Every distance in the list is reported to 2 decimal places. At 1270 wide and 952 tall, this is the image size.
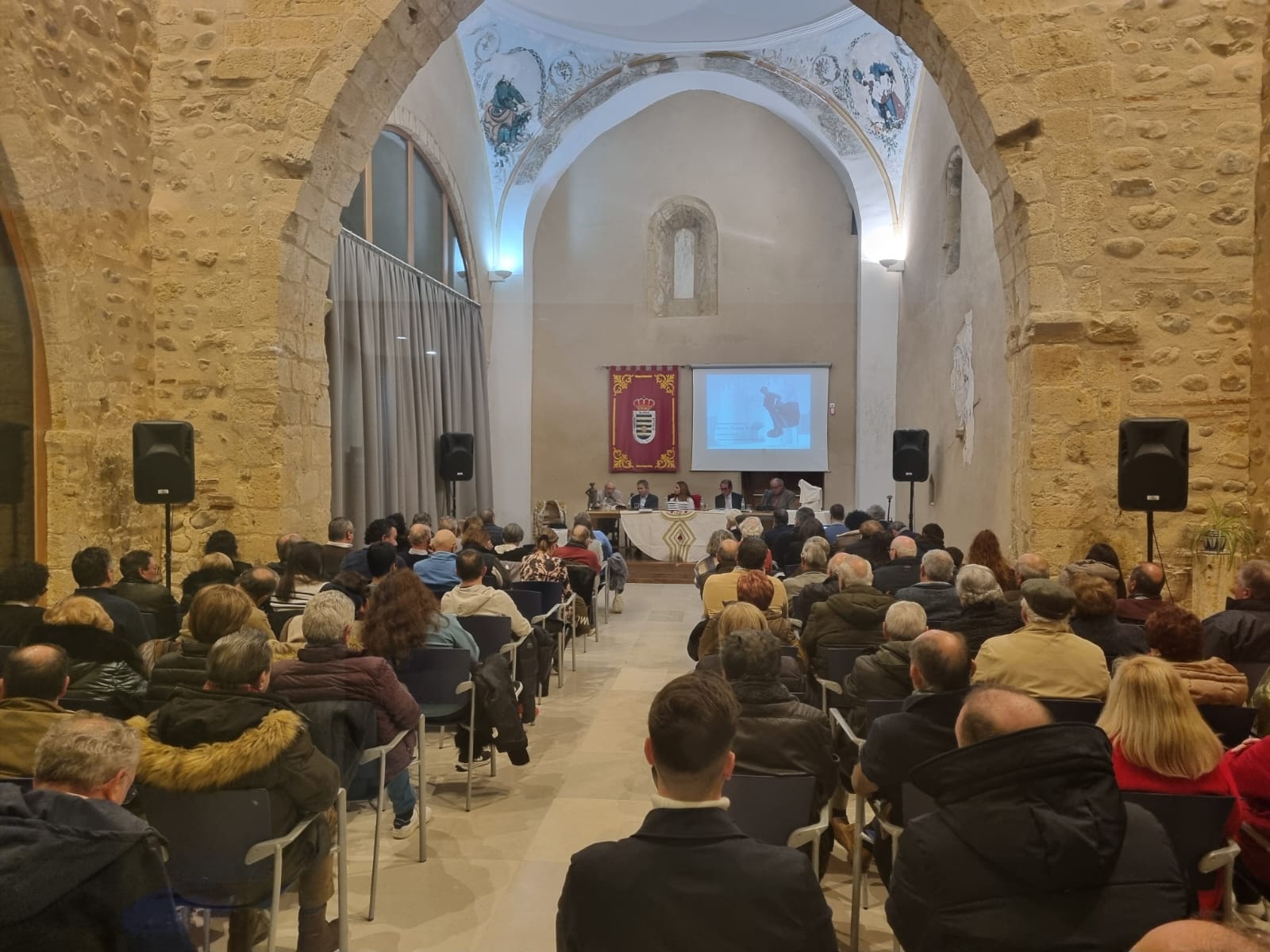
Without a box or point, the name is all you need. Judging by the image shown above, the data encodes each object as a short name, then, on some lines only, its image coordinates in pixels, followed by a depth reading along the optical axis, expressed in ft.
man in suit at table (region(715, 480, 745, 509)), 43.24
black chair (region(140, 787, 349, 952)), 6.77
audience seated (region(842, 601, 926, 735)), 10.01
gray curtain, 29.99
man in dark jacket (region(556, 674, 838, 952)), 4.53
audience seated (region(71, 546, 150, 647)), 11.71
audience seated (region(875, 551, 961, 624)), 12.84
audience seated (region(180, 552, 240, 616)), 14.29
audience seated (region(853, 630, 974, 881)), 7.75
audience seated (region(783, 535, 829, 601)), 17.78
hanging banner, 47.44
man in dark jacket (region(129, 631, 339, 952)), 6.81
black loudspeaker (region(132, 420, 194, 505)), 16.52
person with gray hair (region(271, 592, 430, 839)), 9.19
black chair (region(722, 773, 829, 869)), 7.23
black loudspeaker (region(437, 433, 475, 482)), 36.17
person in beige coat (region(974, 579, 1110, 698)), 9.68
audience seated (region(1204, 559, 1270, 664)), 11.34
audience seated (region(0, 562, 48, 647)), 11.10
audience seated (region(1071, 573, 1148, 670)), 10.95
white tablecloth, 38.47
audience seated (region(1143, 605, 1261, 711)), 9.00
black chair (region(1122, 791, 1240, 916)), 6.69
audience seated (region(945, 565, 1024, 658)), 11.66
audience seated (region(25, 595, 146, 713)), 9.41
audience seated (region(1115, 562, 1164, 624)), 12.79
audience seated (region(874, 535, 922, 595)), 17.04
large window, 32.30
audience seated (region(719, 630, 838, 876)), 7.86
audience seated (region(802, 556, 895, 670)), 12.60
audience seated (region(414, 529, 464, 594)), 17.51
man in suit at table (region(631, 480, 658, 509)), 43.34
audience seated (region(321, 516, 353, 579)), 17.95
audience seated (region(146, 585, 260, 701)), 9.06
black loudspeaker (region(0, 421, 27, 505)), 16.67
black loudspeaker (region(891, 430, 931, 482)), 30.86
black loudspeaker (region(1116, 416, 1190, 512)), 14.88
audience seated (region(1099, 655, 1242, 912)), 6.77
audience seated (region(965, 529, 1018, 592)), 15.16
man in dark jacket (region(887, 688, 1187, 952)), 5.14
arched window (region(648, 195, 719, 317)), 47.73
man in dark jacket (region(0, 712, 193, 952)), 4.68
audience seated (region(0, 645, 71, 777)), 7.13
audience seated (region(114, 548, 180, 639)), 13.42
